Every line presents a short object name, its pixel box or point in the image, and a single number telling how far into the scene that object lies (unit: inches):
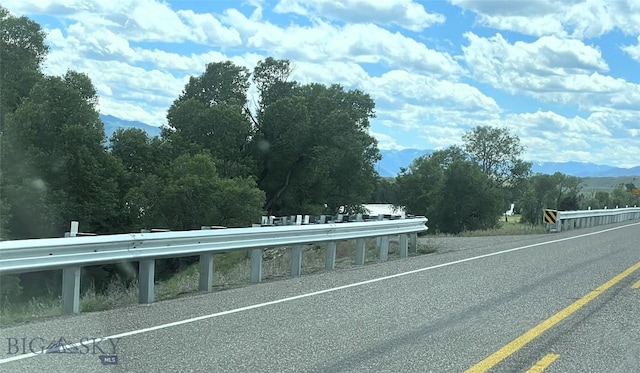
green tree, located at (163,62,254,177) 2317.9
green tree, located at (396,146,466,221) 3686.8
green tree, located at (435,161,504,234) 3127.5
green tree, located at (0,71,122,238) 1574.8
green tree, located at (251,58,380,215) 2453.2
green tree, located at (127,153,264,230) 1891.0
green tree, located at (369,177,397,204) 3870.1
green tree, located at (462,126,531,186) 3855.8
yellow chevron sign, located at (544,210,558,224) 1064.2
